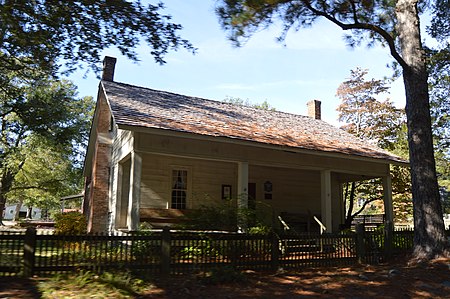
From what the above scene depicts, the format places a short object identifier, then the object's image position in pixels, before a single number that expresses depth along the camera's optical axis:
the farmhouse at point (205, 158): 11.73
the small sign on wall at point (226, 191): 15.86
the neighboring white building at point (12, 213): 81.49
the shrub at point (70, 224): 17.25
